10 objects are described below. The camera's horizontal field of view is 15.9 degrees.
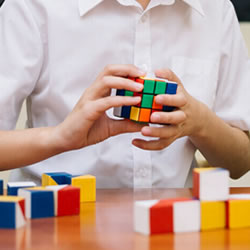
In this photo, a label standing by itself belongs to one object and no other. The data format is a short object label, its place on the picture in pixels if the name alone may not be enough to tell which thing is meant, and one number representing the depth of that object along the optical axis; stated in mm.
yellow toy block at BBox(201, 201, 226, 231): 938
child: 1314
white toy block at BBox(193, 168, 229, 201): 938
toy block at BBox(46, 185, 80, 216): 1002
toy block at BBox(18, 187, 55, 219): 990
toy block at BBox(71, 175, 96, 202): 1090
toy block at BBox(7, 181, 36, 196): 1059
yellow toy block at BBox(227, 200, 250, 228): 949
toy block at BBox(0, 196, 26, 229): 946
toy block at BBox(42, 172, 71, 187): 1113
